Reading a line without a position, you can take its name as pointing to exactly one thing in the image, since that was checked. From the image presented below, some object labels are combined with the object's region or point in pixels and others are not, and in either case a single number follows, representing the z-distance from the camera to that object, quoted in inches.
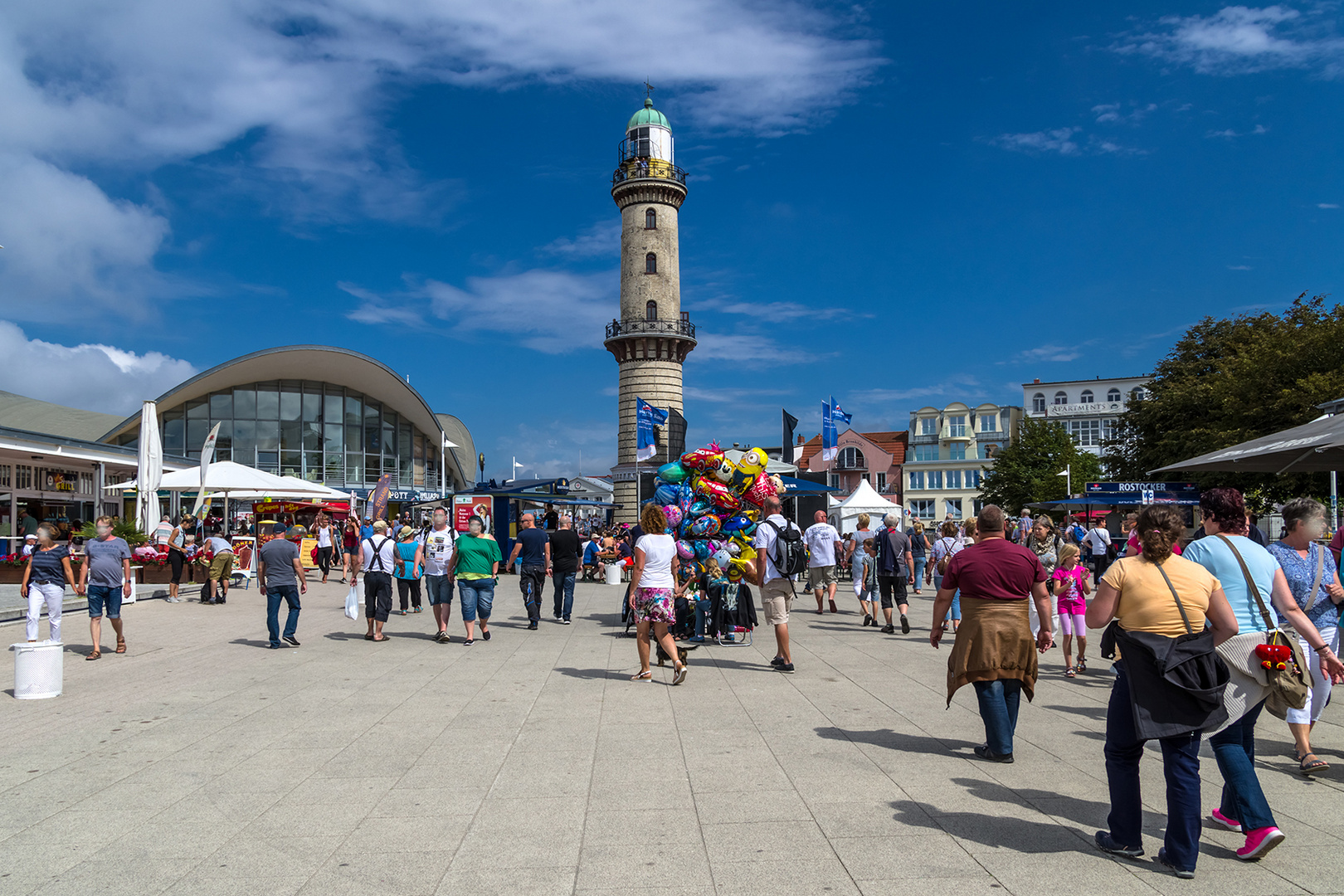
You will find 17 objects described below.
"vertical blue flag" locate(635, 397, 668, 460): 975.0
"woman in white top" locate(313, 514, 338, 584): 864.9
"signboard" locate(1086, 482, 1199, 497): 949.8
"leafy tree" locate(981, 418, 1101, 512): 2068.3
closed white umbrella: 680.4
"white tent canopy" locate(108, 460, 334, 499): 813.9
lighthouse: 1622.8
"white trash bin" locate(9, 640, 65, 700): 300.2
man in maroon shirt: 214.7
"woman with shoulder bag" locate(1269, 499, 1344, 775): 208.7
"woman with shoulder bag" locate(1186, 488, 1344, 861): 155.5
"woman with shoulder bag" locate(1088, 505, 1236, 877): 146.7
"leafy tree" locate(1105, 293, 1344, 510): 1052.5
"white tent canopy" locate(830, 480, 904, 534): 948.0
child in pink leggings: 350.9
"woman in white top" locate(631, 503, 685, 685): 327.6
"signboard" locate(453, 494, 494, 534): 911.7
